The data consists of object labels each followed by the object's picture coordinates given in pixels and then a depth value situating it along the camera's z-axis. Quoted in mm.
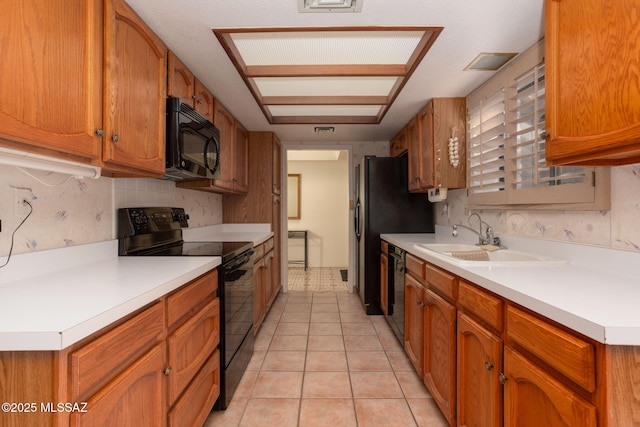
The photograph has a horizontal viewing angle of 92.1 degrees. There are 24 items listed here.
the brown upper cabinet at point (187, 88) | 1691
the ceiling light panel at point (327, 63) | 1629
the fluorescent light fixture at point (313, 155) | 5207
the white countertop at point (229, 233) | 2639
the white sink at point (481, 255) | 1398
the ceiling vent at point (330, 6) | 1296
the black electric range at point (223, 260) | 1698
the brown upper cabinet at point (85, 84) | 858
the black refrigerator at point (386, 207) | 3141
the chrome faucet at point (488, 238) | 2018
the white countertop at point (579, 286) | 720
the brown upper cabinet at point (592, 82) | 926
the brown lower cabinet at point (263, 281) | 2617
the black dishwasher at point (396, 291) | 2338
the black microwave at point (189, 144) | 1627
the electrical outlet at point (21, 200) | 1171
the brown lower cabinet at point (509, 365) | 714
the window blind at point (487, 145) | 1967
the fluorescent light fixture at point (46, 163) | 928
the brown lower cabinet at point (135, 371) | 681
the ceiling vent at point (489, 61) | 1729
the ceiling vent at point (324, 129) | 3261
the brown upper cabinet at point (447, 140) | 2393
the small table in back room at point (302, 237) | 5648
